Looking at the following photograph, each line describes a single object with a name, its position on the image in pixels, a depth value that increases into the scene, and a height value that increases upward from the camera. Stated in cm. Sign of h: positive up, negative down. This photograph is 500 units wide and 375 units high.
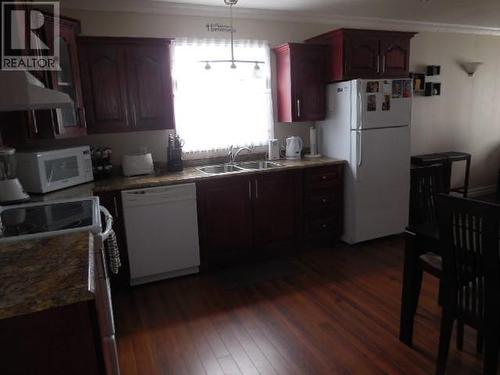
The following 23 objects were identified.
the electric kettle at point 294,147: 376 -22
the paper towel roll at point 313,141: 386 -17
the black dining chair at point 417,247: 195 -69
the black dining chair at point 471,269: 148 -67
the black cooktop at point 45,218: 172 -44
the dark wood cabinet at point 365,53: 346 +70
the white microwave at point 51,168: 248 -24
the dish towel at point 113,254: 209 -72
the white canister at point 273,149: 374 -23
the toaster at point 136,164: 313 -28
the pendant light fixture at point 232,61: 300 +58
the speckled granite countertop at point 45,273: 99 -45
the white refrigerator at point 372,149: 341 -26
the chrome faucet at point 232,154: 368 -26
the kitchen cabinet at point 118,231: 277 -78
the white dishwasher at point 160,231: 287 -82
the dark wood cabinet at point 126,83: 286 +41
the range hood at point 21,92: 169 +21
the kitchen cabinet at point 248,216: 315 -81
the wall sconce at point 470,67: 488 +71
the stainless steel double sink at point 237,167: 353 -39
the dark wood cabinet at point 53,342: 101 -60
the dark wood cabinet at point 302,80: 356 +46
